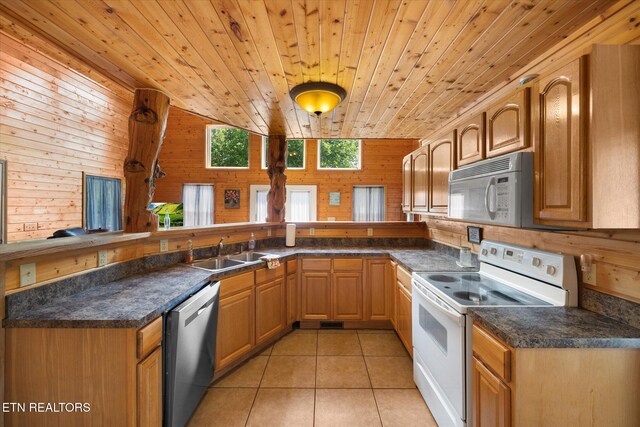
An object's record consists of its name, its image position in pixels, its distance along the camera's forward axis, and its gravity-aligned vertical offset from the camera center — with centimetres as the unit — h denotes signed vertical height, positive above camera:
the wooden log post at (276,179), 343 +45
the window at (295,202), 653 +29
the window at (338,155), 664 +149
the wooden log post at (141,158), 196 +42
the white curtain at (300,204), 658 +24
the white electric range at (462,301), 138 -50
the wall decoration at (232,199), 652 +35
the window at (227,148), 661 +166
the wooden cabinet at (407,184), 304 +35
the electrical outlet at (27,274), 129 -31
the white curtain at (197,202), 650 +28
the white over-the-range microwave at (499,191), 134 +13
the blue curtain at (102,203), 439 +17
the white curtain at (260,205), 651 +21
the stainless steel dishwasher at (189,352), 142 -84
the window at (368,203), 658 +26
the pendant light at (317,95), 198 +92
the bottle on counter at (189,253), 234 -37
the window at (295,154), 657 +150
